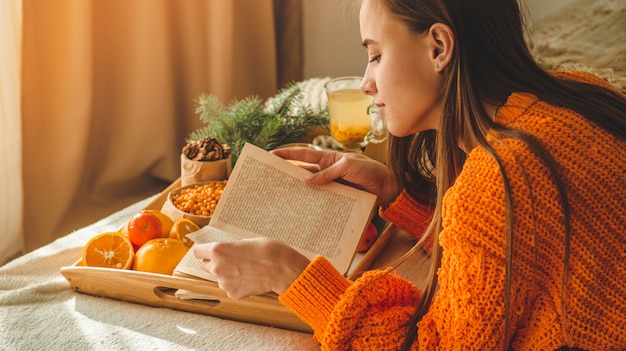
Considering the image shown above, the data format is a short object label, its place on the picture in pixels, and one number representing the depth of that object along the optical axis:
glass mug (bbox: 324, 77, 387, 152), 1.38
